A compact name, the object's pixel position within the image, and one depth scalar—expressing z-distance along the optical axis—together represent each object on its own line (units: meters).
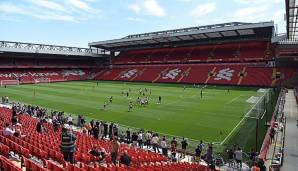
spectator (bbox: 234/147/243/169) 10.64
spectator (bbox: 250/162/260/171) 8.23
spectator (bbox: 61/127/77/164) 6.88
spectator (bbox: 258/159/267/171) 8.77
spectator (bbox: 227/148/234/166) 11.23
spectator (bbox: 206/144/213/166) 10.91
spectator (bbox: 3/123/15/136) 8.98
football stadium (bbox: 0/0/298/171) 9.67
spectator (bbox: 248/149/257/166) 10.80
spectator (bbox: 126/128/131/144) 13.53
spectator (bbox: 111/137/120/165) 8.28
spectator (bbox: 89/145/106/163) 8.35
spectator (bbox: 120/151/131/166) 8.02
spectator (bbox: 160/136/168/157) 11.89
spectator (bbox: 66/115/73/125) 16.45
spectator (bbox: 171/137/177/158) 12.17
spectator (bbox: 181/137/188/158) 12.14
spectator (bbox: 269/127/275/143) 12.69
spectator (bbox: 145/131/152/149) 12.82
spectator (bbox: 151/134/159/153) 12.45
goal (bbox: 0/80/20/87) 40.69
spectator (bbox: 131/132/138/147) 13.26
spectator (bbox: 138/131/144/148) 12.99
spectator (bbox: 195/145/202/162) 11.29
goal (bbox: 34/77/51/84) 45.26
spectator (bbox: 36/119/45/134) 12.34
